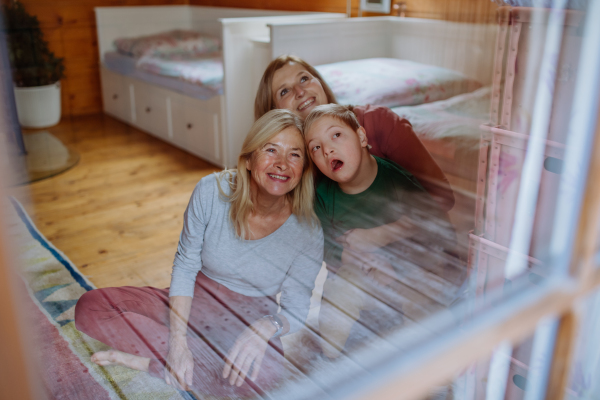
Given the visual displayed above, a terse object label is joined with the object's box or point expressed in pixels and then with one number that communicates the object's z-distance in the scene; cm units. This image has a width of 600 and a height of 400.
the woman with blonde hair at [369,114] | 75
